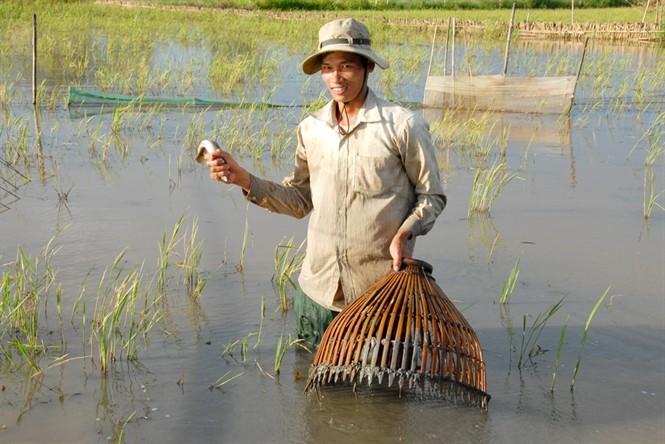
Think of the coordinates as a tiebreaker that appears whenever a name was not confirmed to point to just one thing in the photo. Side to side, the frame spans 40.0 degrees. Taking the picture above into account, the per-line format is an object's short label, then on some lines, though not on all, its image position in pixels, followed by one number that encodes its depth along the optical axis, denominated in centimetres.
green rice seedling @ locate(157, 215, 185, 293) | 374
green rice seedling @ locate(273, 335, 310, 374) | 312
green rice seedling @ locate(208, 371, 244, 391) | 308
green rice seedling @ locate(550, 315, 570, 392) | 304
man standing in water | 258
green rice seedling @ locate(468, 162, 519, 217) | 520
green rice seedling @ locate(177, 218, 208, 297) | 387
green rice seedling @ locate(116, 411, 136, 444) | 266
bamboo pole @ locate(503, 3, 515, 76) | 981
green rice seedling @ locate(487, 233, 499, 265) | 458
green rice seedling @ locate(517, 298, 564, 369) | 336
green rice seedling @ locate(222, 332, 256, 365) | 329
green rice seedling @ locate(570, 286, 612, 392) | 309
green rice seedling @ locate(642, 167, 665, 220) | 532
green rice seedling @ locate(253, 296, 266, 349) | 340
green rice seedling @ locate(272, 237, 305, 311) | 383
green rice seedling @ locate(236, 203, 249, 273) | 420
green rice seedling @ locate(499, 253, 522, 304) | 389
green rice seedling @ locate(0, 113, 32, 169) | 609
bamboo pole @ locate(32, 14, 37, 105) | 805
